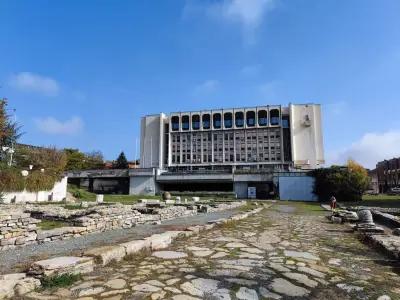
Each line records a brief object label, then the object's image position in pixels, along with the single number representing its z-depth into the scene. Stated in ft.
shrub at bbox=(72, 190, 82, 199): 133.46
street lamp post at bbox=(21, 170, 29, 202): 99.21
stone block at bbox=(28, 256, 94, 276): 14.70
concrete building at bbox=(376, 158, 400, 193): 312.09
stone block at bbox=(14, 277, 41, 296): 13.00
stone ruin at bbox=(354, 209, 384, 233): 32.81
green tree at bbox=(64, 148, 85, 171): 272.51
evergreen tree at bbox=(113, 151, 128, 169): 318.43
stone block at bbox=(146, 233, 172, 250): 22.46
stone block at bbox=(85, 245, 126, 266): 17.30
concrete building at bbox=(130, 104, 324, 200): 287.07
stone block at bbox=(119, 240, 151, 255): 19.79
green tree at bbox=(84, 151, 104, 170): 294.05
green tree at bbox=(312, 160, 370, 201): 152.87
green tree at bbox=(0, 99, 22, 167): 103.04
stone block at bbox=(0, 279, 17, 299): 12.60
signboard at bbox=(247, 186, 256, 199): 199.45
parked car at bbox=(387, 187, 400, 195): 206.19
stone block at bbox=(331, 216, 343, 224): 47.97
